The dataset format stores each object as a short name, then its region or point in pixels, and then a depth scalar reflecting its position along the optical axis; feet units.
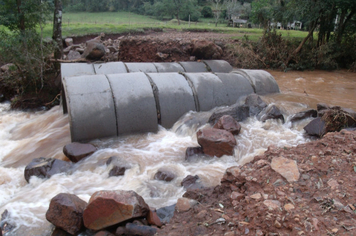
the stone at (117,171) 17.02
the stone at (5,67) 35.72
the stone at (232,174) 12.57
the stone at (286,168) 11.39
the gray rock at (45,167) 17.02
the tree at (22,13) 30.78
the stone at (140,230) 10.91
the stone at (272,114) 23.30
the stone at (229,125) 21.04
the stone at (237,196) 11.28
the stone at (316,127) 20.26
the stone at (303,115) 23.18
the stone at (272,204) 9.75
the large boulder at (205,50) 42.47
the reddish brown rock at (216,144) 18.53
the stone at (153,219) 11.62
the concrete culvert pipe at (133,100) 20.92
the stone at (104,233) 11.21
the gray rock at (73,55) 39.78
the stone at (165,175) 16.14
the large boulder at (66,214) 11.79
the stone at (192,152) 18.71
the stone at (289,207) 9.58
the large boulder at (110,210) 11.33
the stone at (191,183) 15.10
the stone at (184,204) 12.02
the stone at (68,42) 47.42
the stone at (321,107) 23.18
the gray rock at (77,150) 19.15
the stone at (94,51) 35.25
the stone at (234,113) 22.83
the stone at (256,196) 10.65
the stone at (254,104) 24.36
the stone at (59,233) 11.90
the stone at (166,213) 12.16
